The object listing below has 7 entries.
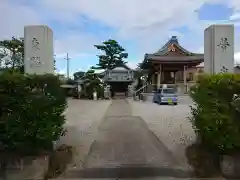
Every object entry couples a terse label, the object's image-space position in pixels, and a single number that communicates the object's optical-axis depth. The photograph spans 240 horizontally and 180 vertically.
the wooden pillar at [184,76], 18.13
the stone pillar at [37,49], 3.87
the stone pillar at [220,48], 4.01
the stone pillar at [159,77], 18.72
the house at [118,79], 24.54
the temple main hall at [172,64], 18.06
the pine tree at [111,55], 28.18
